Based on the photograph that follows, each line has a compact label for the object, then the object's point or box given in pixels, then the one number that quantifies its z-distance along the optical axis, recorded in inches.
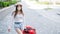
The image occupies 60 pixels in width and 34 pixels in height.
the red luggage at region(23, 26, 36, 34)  77.8
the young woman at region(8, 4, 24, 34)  85.2
